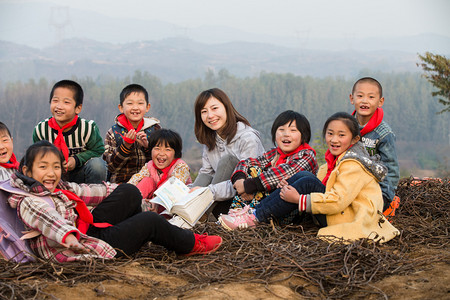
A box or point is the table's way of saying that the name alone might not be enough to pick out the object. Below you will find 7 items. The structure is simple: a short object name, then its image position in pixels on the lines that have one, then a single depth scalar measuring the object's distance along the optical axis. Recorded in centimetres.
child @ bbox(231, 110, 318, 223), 425
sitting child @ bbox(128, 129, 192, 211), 473
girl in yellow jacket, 367
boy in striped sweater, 483
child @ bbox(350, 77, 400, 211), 432
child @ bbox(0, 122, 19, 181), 413
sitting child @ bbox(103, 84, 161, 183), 519
